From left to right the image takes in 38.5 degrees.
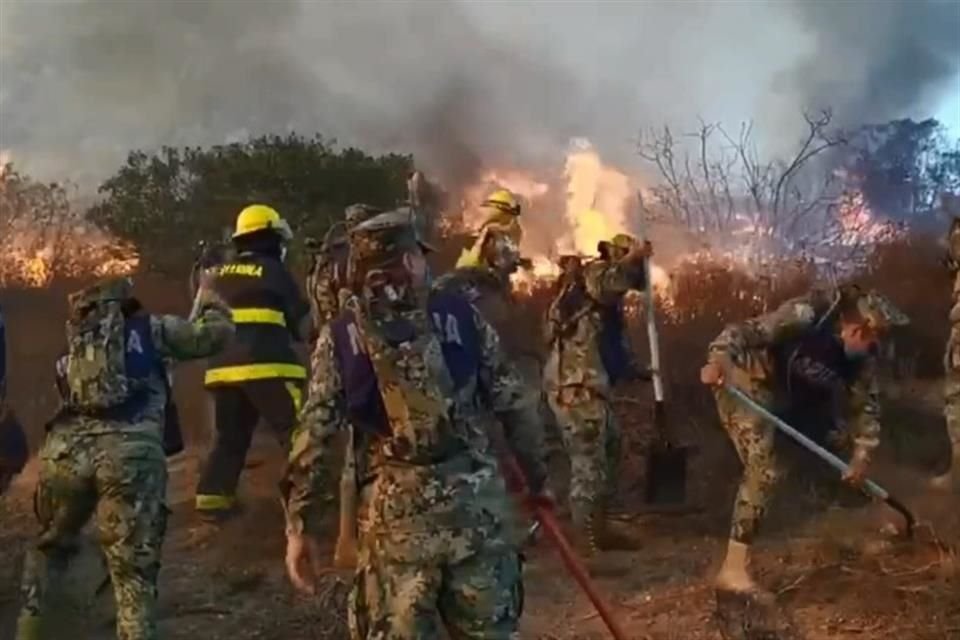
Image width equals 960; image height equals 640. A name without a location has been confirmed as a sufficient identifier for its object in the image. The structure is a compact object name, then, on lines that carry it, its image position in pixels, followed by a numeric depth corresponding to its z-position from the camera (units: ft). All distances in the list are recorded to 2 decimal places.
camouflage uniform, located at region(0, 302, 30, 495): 19.43
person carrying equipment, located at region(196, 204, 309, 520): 20.26
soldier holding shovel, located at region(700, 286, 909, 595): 17.94
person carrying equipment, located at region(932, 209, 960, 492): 23.22
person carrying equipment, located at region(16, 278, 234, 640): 15.14
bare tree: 41.32
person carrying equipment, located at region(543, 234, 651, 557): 22.77
